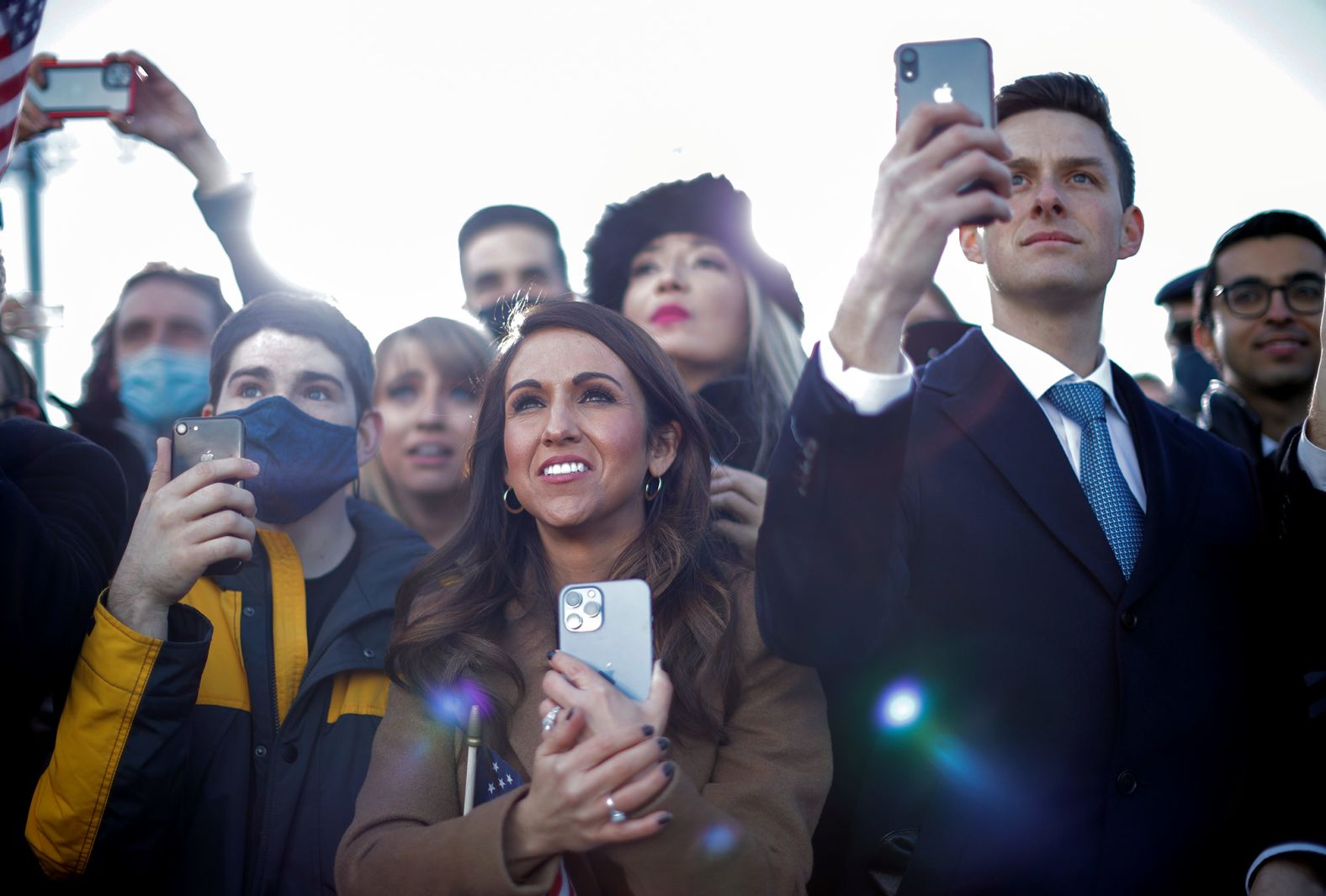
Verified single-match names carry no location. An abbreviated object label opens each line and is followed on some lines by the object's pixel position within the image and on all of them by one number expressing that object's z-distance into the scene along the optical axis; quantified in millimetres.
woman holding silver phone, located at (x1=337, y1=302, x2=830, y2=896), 2439
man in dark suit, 2637
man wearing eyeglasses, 4574
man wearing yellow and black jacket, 2996
